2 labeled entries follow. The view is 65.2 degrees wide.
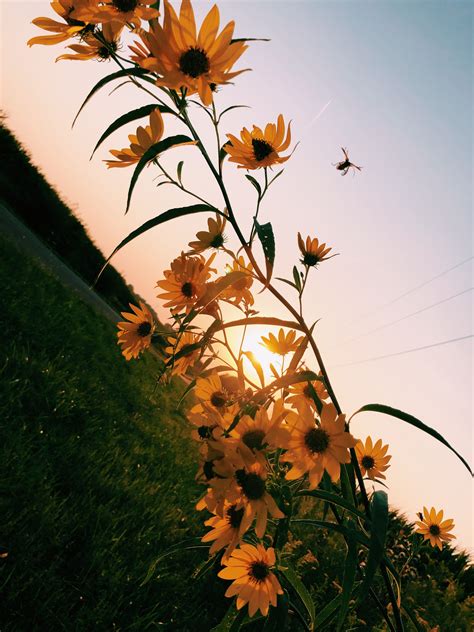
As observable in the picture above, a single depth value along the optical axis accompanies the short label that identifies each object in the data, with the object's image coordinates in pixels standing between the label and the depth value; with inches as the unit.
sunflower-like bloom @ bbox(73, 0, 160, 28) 19.7
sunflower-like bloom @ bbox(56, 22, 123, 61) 23.8
